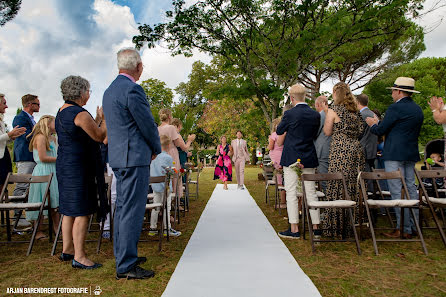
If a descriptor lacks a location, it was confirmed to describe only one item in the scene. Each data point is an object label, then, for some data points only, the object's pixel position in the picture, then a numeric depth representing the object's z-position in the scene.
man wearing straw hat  4.54
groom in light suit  11.03
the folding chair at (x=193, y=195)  9.97
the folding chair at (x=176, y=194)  5.88
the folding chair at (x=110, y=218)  4.16
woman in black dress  3.46
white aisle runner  2.83
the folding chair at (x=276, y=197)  6.73
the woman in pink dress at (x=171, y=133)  6.00
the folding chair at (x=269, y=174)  7.71
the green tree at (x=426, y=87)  27.00
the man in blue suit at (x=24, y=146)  5.62
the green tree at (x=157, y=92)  37.68
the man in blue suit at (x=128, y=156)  3.12
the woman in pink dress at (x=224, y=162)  11.77
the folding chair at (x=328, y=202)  3.94
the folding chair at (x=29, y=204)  4.12
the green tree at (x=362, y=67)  20.83
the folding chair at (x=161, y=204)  4.18
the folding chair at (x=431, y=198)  4.07
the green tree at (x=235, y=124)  28.11
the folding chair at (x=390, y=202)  3.96
